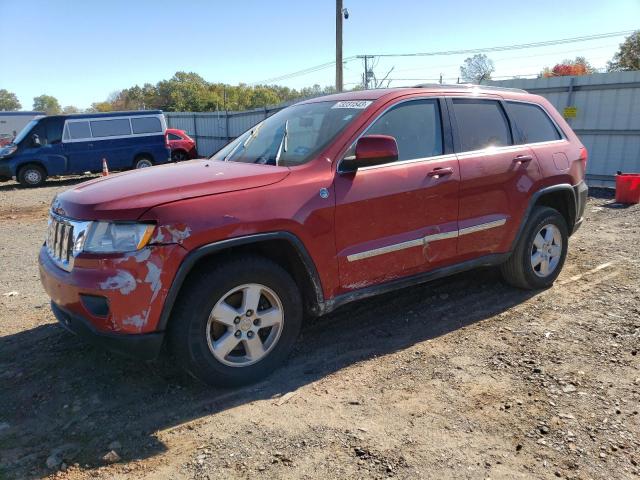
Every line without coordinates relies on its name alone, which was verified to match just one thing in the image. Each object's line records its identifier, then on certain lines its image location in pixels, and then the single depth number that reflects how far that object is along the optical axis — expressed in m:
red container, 9.38
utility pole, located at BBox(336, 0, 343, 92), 19.11
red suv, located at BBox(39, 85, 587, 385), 2.87
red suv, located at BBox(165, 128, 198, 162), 19.98
